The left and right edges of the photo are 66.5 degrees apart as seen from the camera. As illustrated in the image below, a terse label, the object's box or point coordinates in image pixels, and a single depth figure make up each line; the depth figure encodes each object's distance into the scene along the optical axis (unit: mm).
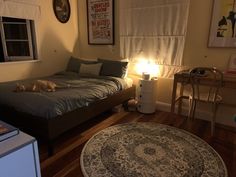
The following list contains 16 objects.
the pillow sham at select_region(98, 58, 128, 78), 3162
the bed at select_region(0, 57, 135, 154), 1891
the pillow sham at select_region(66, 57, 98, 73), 3526
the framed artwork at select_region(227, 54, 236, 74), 2456
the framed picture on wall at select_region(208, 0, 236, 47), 2365
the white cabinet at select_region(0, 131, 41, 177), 875
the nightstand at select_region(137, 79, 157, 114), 2957
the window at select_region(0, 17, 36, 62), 2971
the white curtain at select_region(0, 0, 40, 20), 2759
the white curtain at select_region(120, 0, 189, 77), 2730
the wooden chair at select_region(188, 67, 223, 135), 2272
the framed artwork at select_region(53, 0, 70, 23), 3513
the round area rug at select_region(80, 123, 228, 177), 1667
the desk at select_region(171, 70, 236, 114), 2239
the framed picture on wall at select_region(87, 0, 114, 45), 3457
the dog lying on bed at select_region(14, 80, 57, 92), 2264
